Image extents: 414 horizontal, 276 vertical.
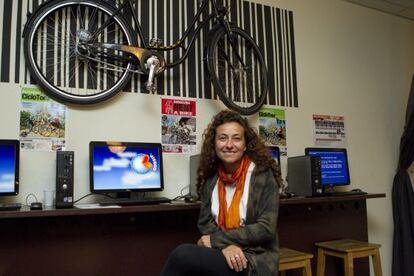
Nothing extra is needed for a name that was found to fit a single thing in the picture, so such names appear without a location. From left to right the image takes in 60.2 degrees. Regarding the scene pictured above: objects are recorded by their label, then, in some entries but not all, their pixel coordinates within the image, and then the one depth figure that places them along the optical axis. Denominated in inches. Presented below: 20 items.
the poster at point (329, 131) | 128.2
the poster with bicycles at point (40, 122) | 86.3
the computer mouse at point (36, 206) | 73.5
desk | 79.7
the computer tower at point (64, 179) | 78.0
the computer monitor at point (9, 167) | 77.3
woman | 59.5
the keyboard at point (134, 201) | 82.2
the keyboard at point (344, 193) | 110.5
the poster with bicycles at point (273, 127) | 117.3
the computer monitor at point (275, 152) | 112.6
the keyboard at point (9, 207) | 71.4
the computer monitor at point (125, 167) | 86.4
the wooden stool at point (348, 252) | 100.7
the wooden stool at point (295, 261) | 90.6
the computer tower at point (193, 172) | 98.3
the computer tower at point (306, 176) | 105.7
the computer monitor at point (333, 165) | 118.4
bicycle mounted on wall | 88.4
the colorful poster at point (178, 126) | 101.9
